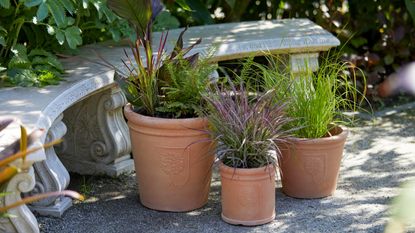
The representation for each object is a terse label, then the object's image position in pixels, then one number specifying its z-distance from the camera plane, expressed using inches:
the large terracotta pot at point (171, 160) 131.4
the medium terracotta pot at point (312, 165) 139.7
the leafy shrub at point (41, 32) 135.9
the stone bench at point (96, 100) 123.8
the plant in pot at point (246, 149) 125.6
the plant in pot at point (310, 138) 139.7
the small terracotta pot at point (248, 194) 126.3
